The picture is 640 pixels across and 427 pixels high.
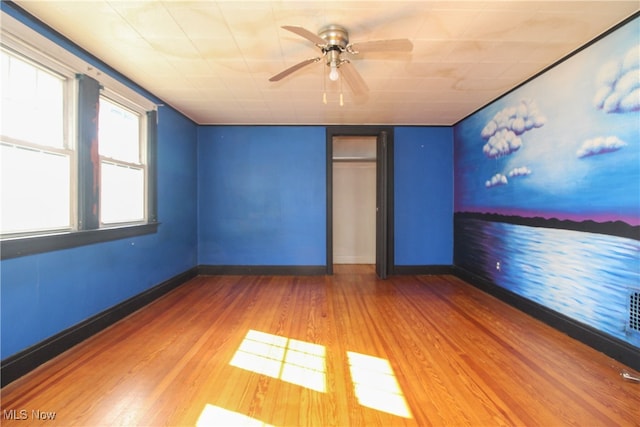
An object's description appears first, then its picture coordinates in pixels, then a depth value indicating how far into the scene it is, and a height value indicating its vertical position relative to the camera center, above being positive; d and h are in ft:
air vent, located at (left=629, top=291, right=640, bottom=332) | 6.59 -2.31
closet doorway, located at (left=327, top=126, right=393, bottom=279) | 18.21 +0.99
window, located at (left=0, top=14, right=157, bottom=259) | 6.24 +1.75
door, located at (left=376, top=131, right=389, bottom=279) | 14.80 +0.47
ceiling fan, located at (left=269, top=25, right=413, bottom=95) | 6.21 +3.97
